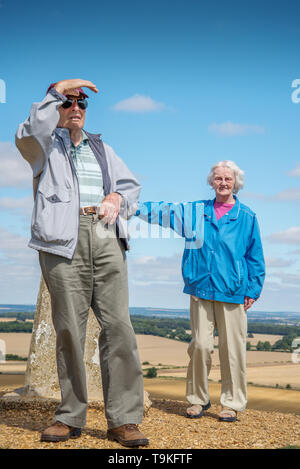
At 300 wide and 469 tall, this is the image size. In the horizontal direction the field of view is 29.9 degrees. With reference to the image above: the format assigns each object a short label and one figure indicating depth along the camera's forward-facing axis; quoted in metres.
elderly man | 4.48
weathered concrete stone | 6.75
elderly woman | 6.27
